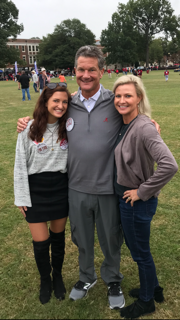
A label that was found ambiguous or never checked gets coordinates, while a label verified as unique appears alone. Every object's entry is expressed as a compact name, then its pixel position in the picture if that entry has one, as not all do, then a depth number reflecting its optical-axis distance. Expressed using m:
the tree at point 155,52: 89.00
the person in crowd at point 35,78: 21.08
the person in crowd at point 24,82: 16.11
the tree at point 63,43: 68.44
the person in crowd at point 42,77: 15.57
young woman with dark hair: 2.31
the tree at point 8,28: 51.38
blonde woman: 1.96
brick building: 95.69
